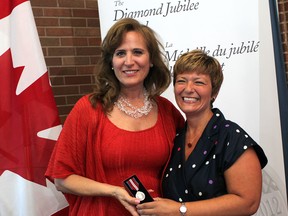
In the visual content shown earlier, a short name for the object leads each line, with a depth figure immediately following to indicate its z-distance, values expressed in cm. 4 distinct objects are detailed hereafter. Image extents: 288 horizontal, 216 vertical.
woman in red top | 158
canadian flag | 210
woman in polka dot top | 138
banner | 228
